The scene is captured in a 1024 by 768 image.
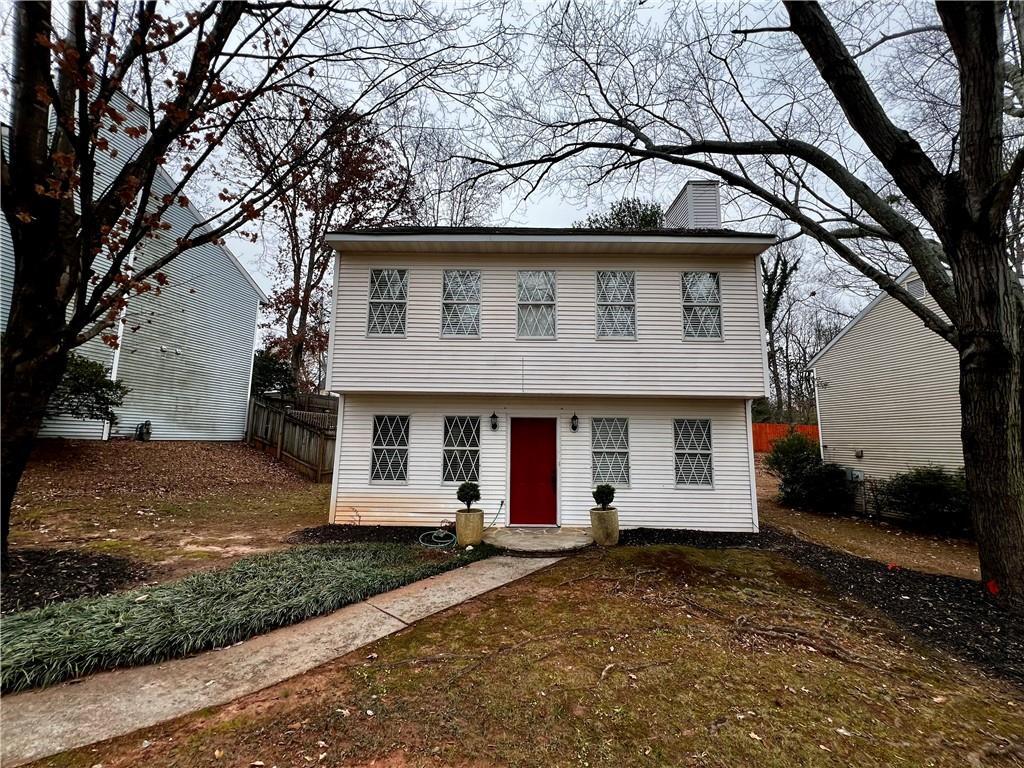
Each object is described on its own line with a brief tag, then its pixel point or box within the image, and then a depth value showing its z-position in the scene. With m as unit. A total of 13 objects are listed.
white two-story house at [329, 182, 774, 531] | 8.72
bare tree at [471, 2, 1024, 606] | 5.18
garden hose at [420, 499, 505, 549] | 7.57
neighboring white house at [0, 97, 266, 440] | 12.95
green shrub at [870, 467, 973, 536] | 10.38
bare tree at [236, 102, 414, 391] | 17.70
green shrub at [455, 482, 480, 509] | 7.63
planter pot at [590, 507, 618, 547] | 7.69
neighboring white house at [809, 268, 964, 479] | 12.24
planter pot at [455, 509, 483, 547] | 7.50
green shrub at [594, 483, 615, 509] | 7.82
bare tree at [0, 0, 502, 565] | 4.36
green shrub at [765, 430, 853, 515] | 13.24
